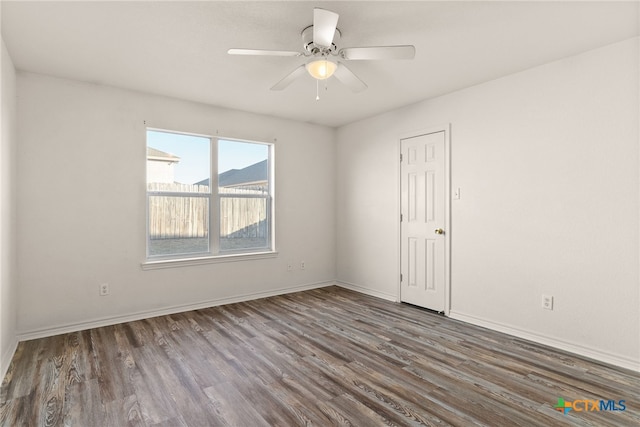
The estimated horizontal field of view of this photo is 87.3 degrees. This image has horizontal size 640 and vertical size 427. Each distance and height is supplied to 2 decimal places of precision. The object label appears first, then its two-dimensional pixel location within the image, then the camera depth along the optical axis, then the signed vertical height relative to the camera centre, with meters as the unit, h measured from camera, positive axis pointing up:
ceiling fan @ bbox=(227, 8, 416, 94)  2.05 +1.12
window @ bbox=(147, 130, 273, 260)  4.08 +0.19
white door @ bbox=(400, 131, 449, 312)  3.98 -0.11
